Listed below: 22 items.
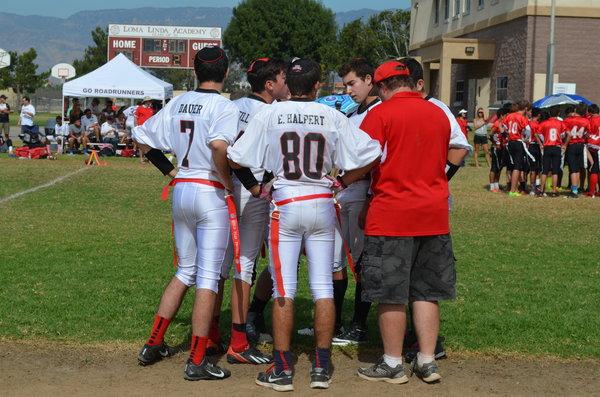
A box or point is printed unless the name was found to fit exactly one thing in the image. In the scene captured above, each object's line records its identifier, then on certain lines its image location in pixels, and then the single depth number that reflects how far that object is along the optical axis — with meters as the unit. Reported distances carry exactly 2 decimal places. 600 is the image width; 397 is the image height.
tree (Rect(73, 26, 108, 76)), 96.36
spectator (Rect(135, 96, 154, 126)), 25.47
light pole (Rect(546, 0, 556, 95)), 32.44
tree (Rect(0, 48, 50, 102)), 86.81
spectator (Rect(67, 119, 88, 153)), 29.67
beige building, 35.97
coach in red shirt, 5.72
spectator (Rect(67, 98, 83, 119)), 30.75
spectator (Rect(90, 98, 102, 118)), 32.11
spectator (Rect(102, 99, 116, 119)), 31.28
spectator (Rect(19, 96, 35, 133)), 29.07
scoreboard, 54.50
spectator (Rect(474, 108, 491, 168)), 28.09
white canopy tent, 30.50
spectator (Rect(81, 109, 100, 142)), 29.50
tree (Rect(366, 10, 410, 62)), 71.31
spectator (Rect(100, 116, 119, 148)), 29.62
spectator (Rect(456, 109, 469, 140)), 21.52
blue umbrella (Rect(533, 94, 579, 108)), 28.09
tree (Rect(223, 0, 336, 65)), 87.81
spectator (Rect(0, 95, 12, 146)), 29.93
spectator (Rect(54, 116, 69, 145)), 29.41
